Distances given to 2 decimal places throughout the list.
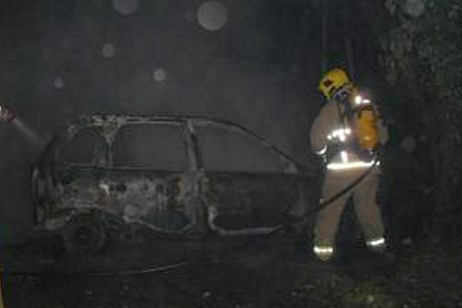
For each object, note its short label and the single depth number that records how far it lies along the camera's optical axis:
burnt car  8.80
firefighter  8.50
